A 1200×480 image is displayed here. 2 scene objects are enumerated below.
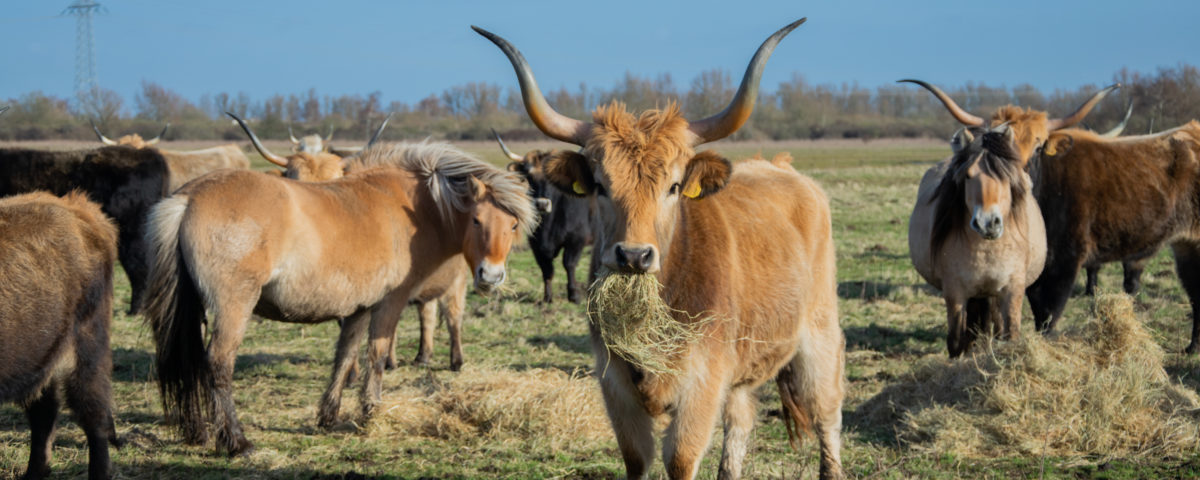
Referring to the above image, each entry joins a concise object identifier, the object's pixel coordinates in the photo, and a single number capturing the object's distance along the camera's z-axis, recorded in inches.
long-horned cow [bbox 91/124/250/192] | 560.2
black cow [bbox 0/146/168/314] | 474.3
